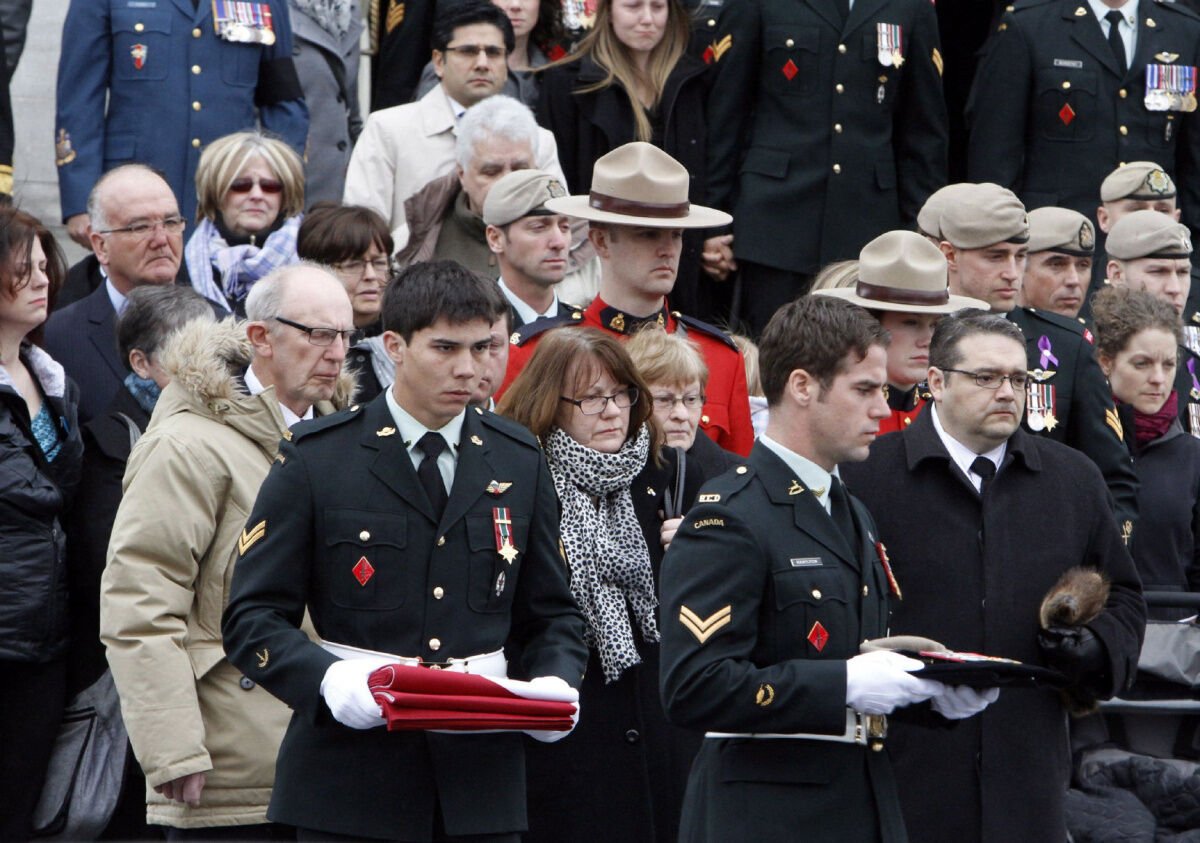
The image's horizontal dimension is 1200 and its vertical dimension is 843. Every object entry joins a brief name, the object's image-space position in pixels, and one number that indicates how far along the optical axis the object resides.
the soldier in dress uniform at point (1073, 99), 20.80
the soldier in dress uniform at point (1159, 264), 18.02
